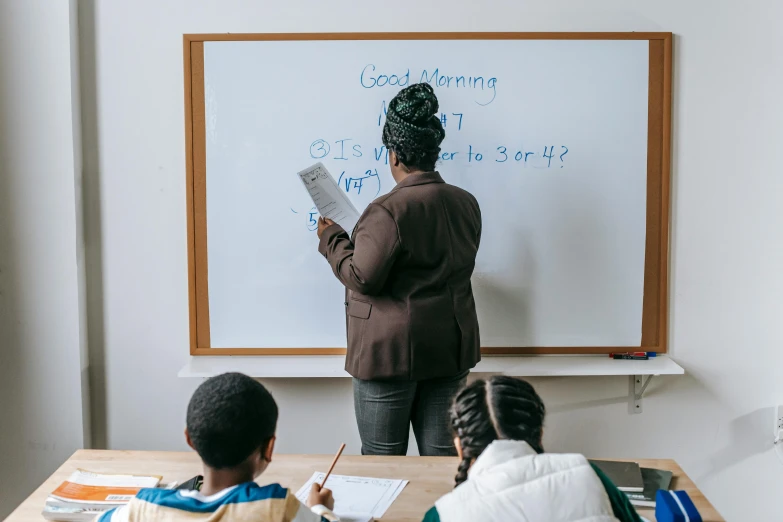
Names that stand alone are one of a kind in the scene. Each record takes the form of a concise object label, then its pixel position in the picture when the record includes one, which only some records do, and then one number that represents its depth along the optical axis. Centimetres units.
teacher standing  190
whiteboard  244
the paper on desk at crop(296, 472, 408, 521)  142
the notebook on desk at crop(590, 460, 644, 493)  149
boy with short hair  114
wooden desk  147
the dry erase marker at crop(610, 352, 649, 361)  250
